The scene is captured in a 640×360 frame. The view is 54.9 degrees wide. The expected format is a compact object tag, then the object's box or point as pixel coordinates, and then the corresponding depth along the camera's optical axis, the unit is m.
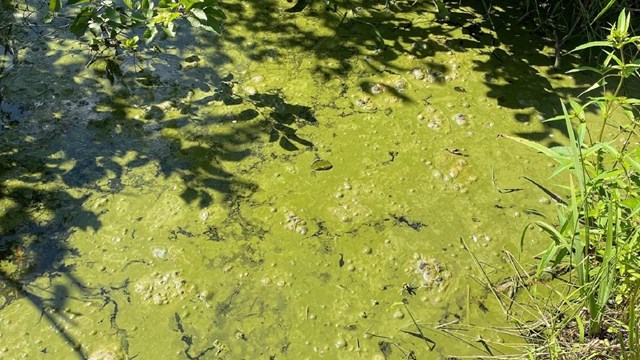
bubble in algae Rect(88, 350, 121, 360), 1.67
